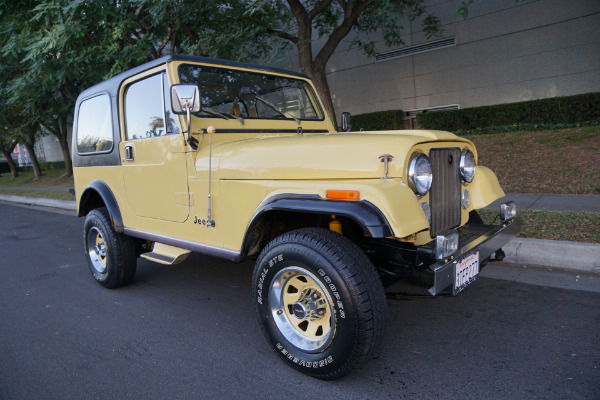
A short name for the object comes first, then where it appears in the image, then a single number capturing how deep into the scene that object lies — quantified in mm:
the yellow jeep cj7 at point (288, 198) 2225
